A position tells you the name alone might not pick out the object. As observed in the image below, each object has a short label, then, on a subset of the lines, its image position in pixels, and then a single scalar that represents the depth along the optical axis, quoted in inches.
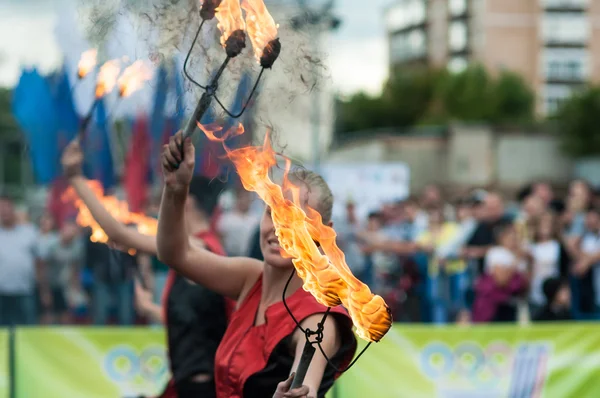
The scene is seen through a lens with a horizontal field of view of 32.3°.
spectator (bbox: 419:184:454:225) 474.9
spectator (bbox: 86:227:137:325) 457.7
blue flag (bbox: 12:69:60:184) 371.9
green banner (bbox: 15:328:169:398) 297.7
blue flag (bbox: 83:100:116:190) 440.8
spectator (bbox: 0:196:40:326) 439.5
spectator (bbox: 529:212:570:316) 373.4
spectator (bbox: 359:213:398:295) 456.4
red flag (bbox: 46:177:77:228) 481.4
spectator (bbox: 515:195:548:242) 385.7
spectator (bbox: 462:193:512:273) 401.4
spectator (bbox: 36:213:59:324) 465.1
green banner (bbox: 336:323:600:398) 298.5
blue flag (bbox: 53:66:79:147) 382.6
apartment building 3558.1
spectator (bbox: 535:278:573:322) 345.1
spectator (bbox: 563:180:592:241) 392.2
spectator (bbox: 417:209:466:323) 426.3
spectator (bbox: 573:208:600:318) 374.3
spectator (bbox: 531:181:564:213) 398.3
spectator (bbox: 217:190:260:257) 444.9
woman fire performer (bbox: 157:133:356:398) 135.4
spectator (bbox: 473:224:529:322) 365.1
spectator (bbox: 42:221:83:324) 472.4
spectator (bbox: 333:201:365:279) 429.7
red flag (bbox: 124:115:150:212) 451.3
